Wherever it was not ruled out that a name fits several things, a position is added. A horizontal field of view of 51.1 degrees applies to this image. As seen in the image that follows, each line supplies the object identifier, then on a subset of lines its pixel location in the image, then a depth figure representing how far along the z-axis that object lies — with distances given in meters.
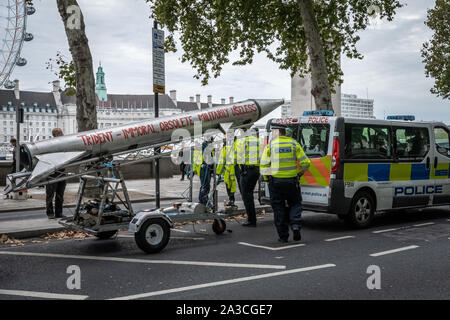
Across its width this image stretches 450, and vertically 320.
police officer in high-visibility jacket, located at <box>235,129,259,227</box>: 9.12
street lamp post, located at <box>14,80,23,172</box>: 13.69
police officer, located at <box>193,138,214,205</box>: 9.39
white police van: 8.54
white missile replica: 6.89
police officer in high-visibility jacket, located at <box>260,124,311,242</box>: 7.57
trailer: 6.90
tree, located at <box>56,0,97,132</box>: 11.57
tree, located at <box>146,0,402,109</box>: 18.62
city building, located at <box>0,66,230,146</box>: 144.75
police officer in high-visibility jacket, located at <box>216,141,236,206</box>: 9.29
